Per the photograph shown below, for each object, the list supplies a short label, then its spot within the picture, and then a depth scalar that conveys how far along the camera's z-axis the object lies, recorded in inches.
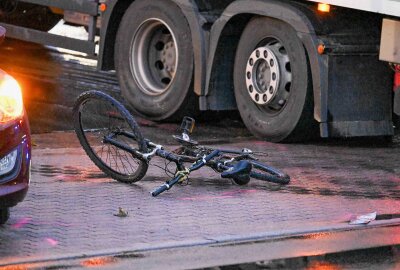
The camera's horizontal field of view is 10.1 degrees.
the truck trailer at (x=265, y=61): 822.4
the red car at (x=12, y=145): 568.6
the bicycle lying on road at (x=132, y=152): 689.5
